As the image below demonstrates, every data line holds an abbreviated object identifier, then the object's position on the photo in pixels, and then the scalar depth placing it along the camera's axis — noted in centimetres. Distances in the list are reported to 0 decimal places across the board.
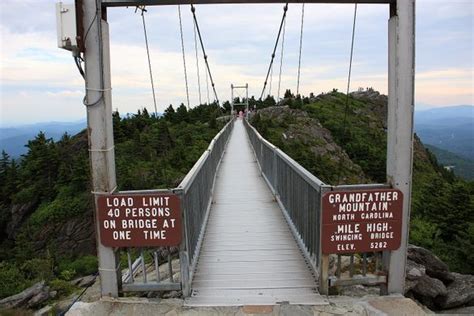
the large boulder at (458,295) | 633
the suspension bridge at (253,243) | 416
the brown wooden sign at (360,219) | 419
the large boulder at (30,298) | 1021
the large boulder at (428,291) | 607
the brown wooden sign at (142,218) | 416
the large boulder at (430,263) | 719
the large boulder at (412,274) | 579
